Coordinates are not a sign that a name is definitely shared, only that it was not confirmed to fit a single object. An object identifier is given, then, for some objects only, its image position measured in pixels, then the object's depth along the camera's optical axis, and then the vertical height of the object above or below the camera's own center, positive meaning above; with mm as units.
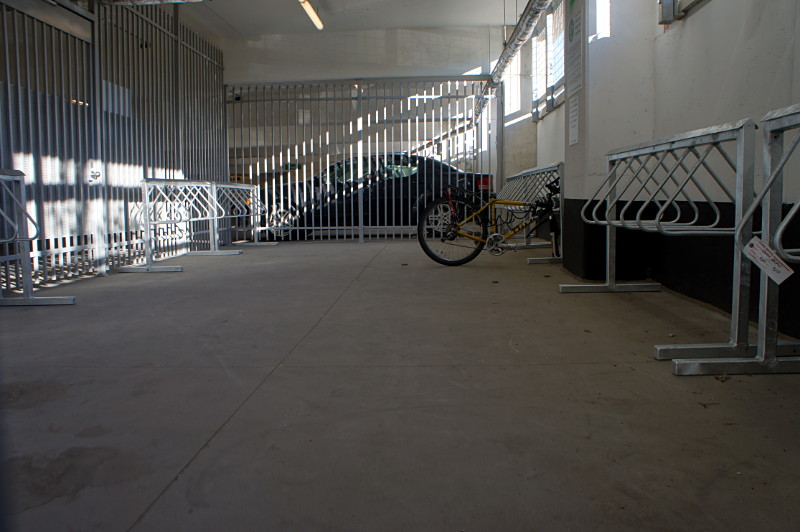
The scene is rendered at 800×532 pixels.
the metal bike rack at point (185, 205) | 7043 +319
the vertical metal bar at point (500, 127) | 11602 +1760
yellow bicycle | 6465 +25
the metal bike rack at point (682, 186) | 2754 +214
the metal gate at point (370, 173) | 11391 +942
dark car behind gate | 11352 +544
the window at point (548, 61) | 8695 +2396
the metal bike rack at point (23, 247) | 4629 -138
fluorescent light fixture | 9419 +3353
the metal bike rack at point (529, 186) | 6924 +521
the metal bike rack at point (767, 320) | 2485 -416
